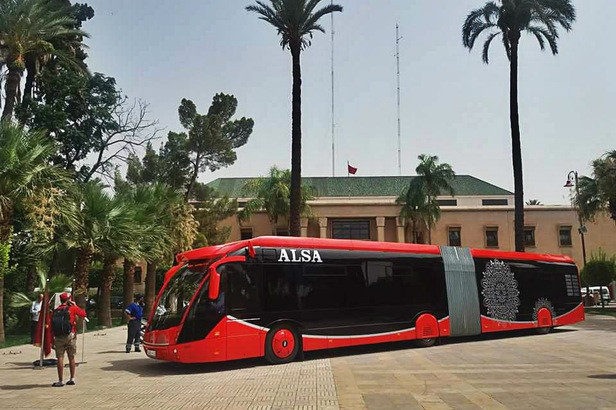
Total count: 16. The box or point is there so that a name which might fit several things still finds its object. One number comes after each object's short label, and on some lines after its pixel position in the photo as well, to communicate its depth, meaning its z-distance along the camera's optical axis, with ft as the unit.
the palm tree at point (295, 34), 82.69
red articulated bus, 41.24
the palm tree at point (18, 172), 55.26
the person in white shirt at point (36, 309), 53.16
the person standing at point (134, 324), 54.65
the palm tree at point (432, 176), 170.81
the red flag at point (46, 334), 41.68
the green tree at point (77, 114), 103.86
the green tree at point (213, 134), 143.02
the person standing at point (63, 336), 34.40
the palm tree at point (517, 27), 95.50
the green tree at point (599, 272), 132.26
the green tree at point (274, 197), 162.50
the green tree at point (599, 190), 103.96
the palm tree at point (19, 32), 82.74
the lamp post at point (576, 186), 126.52
